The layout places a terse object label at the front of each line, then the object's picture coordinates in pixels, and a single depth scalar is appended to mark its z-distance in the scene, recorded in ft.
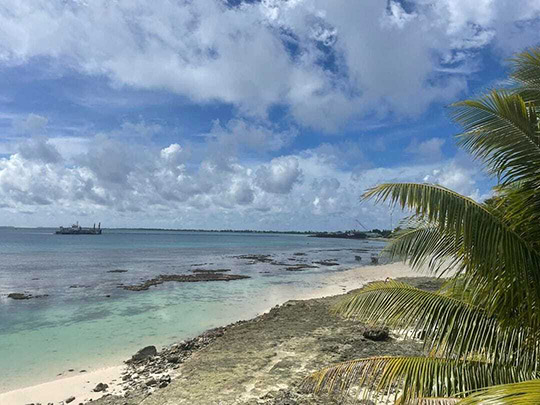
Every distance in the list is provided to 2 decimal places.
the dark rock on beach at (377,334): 37.88
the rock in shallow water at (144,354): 38.81
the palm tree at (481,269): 12.09
